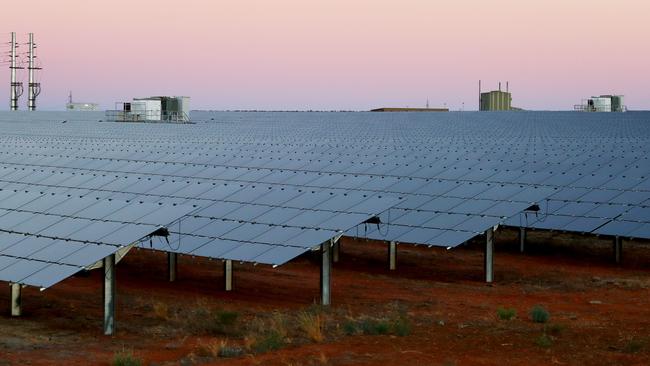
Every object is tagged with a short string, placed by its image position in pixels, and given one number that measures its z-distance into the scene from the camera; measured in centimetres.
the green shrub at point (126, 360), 1791
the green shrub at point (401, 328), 2103
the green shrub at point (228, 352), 1922
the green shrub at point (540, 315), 2310
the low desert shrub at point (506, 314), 2350
